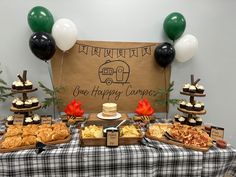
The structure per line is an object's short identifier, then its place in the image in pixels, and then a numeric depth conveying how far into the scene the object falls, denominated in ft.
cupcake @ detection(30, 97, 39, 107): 5.14
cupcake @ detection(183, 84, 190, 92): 5.43
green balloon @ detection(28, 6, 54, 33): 5.06
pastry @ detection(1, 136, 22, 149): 3.93
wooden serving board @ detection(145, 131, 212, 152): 4.14
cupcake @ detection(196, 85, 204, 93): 5.33
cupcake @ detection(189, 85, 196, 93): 5.32
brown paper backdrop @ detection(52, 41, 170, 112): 5.85
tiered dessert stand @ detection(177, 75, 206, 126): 5.23
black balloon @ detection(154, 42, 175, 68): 5.55
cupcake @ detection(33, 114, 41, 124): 5.11
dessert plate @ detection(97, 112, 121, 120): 5.20
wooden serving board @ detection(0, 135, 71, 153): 3.87
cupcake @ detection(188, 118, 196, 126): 5.46
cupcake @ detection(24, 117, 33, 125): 5.06
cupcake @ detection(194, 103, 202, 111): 5.28
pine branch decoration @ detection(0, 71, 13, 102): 5.37
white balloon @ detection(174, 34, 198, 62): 5.65
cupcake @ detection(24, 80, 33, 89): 5.07
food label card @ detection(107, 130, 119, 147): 4.11
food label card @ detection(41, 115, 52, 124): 5.15
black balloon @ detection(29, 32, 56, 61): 4.89
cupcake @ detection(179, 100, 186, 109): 5.46
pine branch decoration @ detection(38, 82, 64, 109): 5.44
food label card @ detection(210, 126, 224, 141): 4.61
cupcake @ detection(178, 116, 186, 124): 5.59
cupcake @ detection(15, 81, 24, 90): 4.97
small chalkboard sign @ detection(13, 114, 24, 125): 5.03
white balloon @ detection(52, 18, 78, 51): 5.14
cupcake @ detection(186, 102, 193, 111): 5.33
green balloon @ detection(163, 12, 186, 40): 5.52
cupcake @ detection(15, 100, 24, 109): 4.95
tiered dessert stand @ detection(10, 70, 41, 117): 4.93
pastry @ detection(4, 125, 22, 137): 4.35
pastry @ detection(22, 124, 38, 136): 4.37
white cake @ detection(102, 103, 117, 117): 5.29
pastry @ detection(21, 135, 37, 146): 4.04
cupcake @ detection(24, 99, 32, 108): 5.00
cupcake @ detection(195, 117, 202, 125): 5.49
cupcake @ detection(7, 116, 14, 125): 5.11
